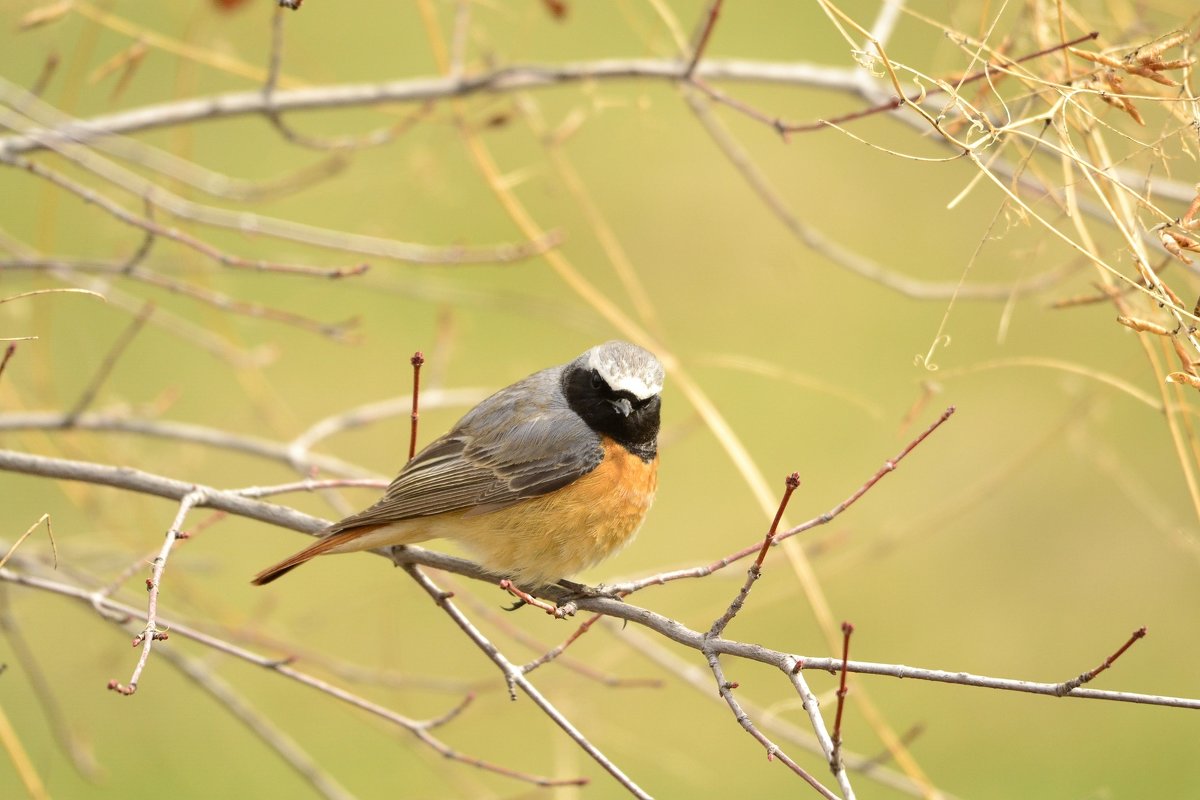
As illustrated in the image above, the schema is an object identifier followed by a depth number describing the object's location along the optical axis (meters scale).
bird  5.79
